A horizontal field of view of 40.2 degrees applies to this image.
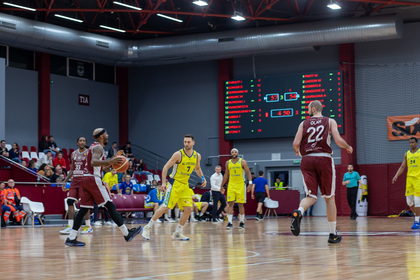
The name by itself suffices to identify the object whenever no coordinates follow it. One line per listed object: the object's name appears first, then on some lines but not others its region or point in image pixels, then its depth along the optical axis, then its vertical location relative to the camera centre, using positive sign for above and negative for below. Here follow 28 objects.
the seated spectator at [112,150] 26.93 +1.34
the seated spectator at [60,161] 22.58 +0.72
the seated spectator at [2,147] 21.52 +1.26
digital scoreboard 24.91 +3.27
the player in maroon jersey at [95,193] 8.66 -0.22
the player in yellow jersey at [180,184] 9.84 -0.12
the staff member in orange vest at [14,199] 17.44 -0.59
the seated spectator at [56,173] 20.59 +0.23
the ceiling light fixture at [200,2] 21.86 +6.62
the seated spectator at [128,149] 27.92 +1.41
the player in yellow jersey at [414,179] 12.16 -0.15
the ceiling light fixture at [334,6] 22.03 +6.43
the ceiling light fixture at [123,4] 23.10 +6.98
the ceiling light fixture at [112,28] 25.89 +6.83
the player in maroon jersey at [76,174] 11.18 +0.10
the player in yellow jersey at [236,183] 14.76 -0.19
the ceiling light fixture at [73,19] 24.55 +6.99
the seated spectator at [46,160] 22.44 +0.76
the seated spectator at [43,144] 24.81 +1.54
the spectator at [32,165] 20.98 +0.54
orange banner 24.20 +1.94
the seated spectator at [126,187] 20.76 -0.33
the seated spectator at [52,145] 24.55 +1.49
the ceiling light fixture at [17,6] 22.58 +6.84
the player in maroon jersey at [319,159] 8.25 +0.21
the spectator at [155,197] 20.22 -0.70
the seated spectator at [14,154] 21.77 +1.02
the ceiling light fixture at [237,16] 23.76 +6.60
